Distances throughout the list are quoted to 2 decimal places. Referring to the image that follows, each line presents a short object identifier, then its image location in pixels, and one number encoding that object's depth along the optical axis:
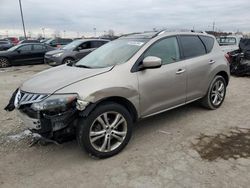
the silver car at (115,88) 2.40
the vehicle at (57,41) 18.33
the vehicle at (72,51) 9.12
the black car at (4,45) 15.35
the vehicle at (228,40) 10.01
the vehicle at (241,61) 6.88
